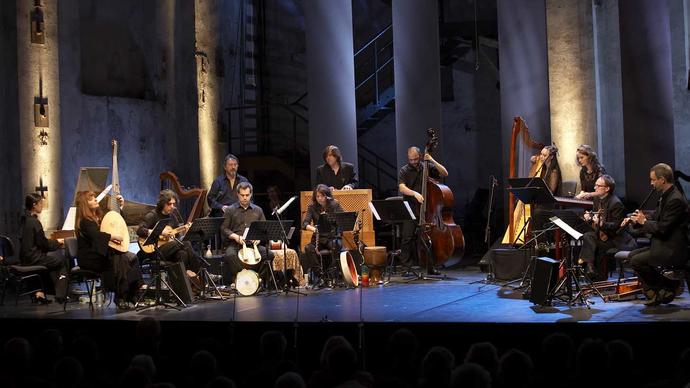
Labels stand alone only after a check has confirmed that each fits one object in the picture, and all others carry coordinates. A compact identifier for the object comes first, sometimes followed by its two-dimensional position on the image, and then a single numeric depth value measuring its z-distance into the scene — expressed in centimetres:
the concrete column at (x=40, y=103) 1262
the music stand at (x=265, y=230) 970
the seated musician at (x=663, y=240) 809
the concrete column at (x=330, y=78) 1371
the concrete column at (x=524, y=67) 1288
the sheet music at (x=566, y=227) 805
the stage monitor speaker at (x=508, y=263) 1040
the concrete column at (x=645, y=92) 1186
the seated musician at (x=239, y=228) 1040
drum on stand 1073
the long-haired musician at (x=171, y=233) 954
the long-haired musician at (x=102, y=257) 933
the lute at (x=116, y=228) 941
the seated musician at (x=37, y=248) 1020
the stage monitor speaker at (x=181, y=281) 931
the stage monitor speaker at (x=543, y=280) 822
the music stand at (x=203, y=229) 940
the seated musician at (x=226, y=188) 1148
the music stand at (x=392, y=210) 1031
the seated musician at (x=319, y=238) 1076
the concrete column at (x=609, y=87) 1596
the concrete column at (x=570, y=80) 1291
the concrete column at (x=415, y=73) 1348
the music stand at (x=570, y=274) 814
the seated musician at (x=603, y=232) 934
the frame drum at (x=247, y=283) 1018
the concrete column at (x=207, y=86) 1650
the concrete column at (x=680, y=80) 1423
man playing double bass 1142
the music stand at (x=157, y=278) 895
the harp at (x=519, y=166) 1055
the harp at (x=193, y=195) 1109
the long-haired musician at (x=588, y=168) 1031
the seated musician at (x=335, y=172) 1184
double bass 1072
